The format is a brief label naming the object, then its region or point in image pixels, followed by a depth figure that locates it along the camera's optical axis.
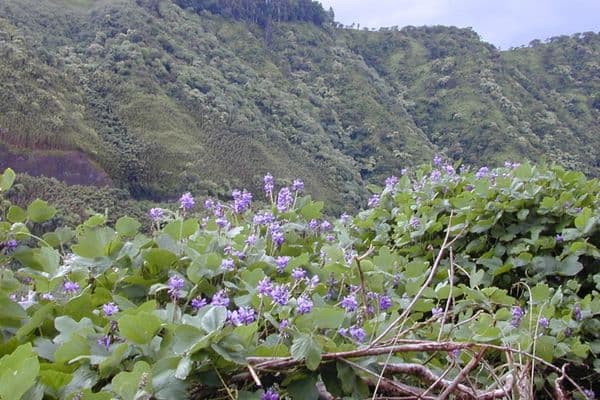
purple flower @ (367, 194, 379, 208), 2.58
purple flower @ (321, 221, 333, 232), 1.98
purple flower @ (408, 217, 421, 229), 2.13
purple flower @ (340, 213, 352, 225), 2.47
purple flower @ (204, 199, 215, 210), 1.87
